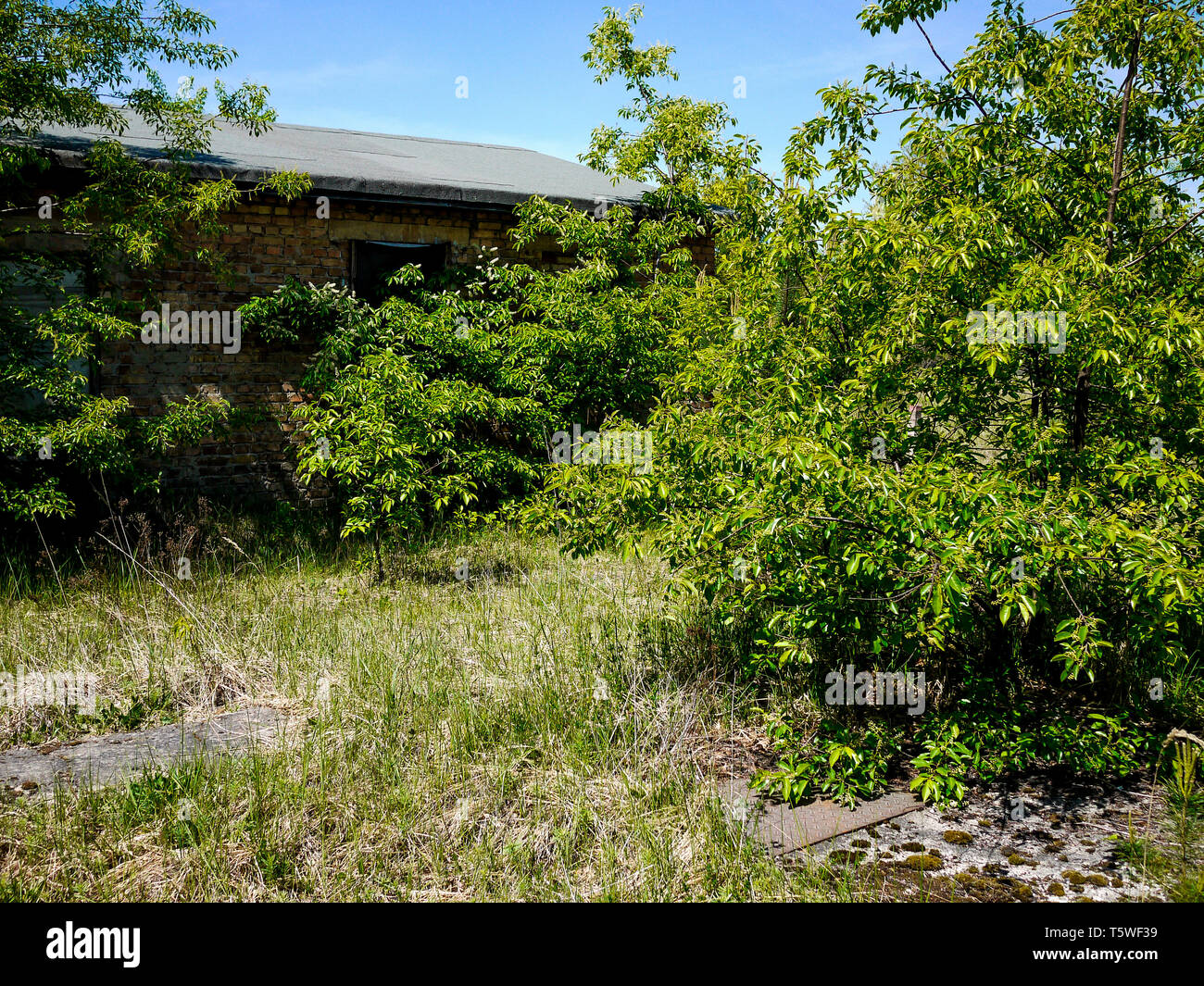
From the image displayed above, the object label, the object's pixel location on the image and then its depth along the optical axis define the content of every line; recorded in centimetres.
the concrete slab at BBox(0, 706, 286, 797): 406
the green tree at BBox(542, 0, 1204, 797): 349
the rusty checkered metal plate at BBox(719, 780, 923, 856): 367
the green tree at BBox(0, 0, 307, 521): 657
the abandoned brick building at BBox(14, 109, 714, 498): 839
